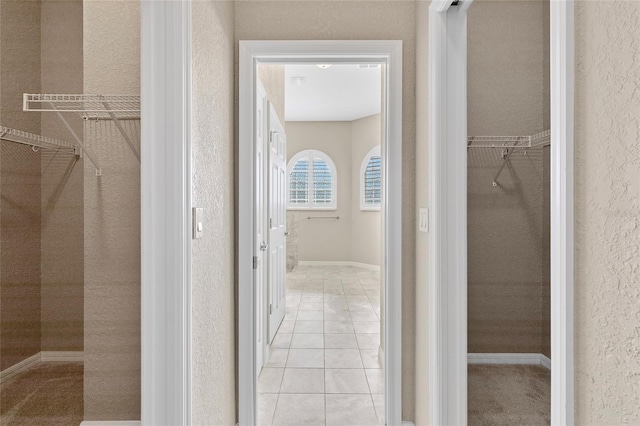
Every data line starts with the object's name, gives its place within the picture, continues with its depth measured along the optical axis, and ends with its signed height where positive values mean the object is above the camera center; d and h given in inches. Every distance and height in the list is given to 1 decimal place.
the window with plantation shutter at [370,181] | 313.9 +26.6
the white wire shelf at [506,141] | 89.9 +17.5
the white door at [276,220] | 136.5 -3.0
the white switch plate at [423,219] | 71.9 -1.4
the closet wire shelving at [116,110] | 74.6 +21.7
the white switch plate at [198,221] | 56.1 -1.2
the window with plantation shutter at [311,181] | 335.9 +28.2
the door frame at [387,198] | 83.0 +3.2
